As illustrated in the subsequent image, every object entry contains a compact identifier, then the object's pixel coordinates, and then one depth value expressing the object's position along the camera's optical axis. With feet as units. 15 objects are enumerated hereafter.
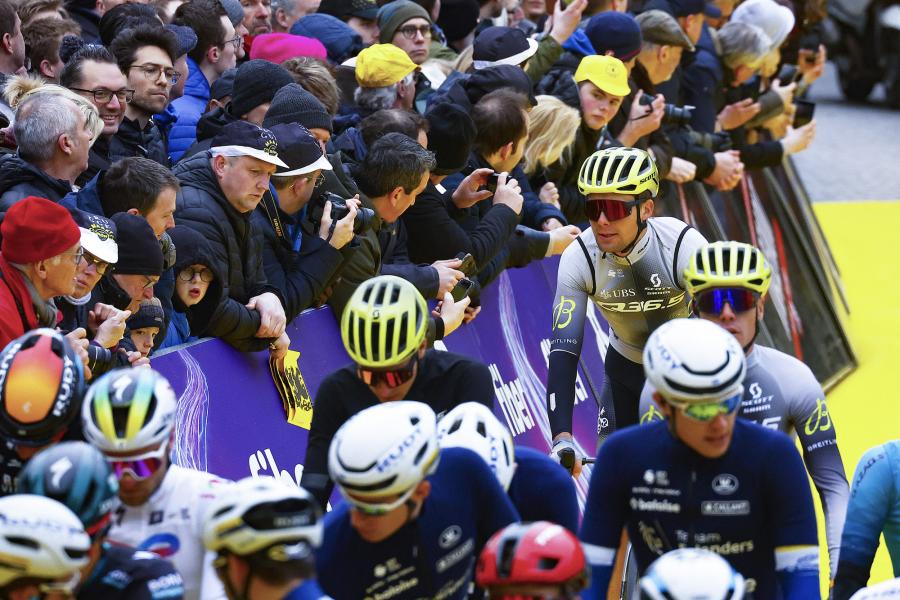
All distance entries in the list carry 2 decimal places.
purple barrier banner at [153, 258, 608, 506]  49.44
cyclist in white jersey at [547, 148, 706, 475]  52.49
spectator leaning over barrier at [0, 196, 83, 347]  41.70
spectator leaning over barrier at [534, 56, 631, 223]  75.05
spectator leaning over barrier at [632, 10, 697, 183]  86.28
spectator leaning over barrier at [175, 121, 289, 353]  51.13
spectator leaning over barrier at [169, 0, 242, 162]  64.44
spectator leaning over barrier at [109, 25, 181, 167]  57.21
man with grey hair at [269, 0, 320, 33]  77.61
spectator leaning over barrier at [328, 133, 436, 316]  57.57
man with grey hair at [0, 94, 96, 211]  47.52
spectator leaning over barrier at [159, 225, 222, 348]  50.03
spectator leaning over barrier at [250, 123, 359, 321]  53.93
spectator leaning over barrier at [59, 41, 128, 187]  53.78
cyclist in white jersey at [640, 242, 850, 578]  42.50
